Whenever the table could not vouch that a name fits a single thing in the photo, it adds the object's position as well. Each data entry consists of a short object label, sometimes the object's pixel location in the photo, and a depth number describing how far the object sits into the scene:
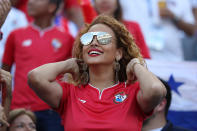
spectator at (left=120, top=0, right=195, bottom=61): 14.13
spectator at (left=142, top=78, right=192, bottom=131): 9.93
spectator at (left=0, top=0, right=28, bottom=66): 14.32
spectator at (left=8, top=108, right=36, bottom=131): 9.85
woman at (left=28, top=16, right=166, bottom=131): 7.31
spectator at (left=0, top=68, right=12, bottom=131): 7.76
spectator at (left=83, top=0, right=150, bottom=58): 11.40
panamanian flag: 11.68
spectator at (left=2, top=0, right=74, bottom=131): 10.70
